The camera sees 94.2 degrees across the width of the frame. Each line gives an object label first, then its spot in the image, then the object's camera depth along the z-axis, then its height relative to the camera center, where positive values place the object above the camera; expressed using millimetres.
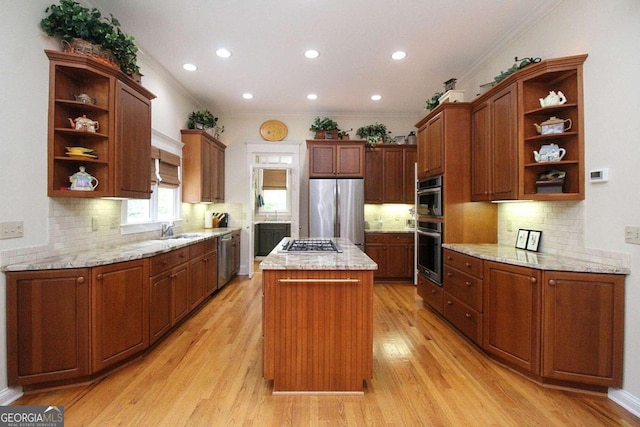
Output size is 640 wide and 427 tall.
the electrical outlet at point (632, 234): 1951 -136
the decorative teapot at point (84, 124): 2361 +700
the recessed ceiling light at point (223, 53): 3395 +1848
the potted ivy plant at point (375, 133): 5488 +1494
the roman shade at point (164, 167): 3732 +597
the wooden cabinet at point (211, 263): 4051 -735
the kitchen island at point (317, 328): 2047 -804
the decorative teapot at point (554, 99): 2422 +938
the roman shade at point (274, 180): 7801 +842
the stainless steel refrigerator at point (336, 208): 5086 +72
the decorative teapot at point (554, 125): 2419 +726
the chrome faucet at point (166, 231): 3791 -251
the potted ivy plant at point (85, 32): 2203 +1398
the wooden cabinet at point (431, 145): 3473 +851
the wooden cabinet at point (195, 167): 4520 +694
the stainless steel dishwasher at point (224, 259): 4535 -755
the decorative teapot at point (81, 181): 2387 +242
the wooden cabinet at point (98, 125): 2270 +718
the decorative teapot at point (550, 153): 2459 +502
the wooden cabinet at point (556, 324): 2043 -815
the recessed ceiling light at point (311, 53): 3410 +1849
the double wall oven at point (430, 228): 3486 -194
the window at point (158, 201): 3401 +126
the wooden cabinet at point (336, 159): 5160 +931
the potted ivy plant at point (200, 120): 4676 +1458
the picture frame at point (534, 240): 2756 -251
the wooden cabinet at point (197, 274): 3537 -788
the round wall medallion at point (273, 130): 5621 +1552
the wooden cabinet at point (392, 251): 5230 -677
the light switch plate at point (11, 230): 1946 -129
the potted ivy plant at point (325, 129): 5230 +1477
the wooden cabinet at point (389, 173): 5477 +732
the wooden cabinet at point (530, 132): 2359 +724
